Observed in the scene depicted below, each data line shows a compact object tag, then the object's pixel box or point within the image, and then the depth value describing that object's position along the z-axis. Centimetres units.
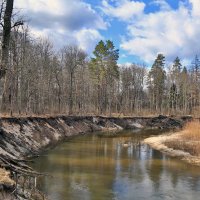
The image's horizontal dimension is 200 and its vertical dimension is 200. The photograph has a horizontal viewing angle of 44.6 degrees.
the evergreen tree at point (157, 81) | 6380
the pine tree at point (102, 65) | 5198
